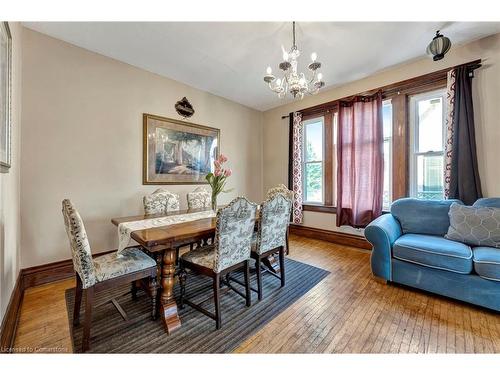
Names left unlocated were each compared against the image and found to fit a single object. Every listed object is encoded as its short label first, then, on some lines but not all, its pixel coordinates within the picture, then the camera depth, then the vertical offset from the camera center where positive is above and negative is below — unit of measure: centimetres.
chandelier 200 +117
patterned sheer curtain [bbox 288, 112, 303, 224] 418 +54
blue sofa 176 -65
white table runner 175 -33
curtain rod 239 +148
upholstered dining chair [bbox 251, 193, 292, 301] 197 -41
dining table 153 -43
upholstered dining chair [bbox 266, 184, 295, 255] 304 -4
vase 256 -20
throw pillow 198 -39
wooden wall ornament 343 +139
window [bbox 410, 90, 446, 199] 280 +62
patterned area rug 143 -109
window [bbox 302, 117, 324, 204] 406 +56
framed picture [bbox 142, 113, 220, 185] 311 +65
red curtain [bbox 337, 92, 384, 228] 315 +45
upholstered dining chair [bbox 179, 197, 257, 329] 158 -54
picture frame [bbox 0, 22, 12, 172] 143 +71
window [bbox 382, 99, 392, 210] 318 +55
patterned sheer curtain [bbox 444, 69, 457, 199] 253 +79
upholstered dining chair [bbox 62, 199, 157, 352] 135 -59
